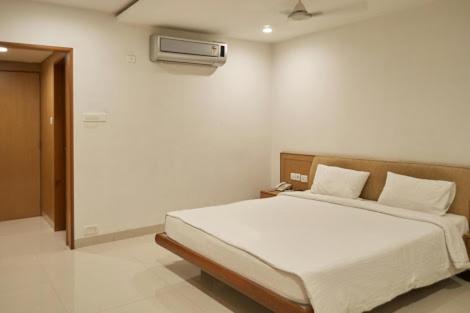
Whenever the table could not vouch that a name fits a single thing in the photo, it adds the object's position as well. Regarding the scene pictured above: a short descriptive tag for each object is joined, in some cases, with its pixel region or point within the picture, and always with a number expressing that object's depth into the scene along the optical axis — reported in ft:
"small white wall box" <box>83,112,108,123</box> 13.57
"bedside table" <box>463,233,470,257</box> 10.69
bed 7.57
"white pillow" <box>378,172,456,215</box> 11.22
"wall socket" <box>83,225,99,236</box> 13.85
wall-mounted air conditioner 14.44
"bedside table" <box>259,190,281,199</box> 16.18
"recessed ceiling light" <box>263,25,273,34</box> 14.79
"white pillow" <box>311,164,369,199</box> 13.57
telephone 16.74
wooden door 17.72
